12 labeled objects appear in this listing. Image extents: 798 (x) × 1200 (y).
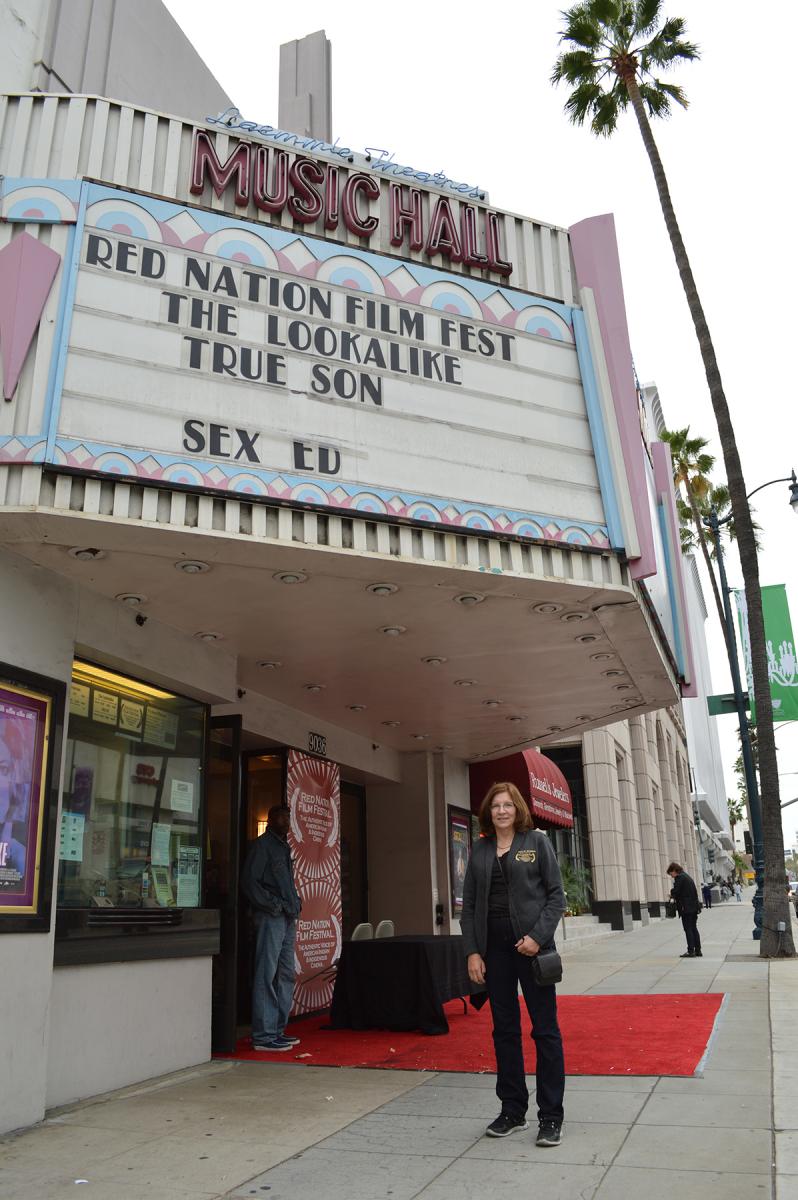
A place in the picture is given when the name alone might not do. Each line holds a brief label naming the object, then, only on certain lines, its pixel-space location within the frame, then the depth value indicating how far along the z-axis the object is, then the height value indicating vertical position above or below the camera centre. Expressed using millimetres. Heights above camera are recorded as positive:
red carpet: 7543 -1243
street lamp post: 21500 +4357
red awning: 16766 +2104
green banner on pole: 19375 +4946
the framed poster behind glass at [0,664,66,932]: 6324 +773
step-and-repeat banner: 11336 +426
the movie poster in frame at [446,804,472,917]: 15787 +929
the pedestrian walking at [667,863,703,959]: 16953 -191
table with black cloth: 9445 -796
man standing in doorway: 8797 -245
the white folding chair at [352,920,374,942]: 10859 -308
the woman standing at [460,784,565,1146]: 5371 -199
